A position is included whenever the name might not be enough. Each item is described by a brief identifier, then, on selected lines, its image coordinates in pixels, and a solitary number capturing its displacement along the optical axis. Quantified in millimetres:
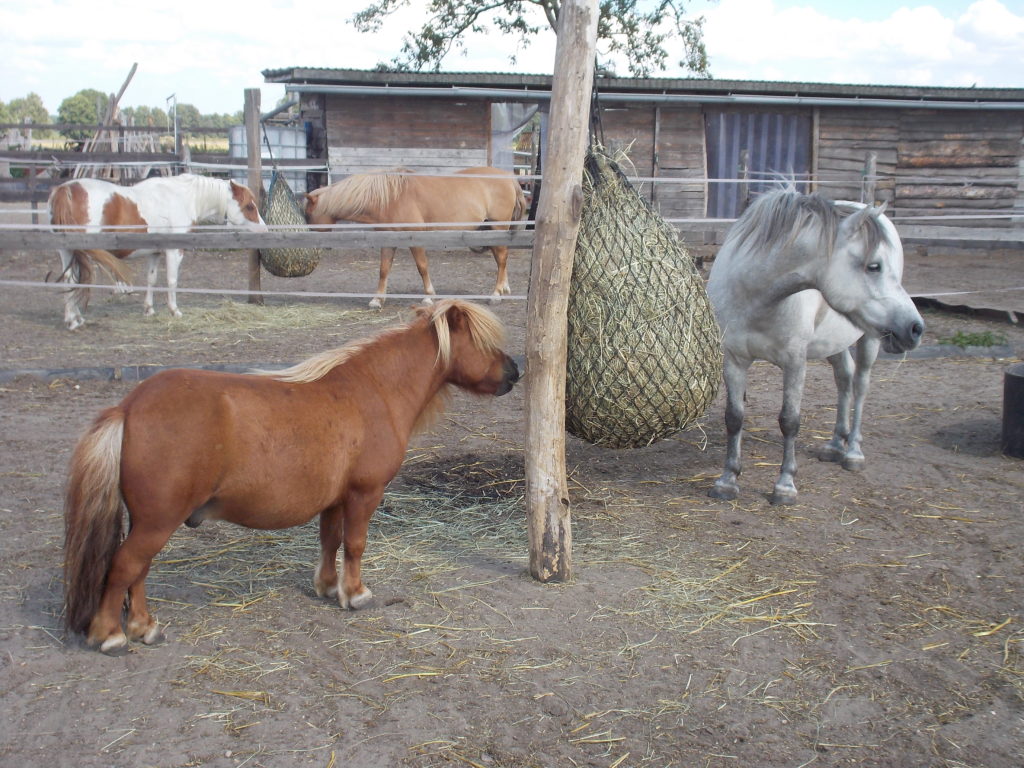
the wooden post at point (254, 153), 10039
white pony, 4168
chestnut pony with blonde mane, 2758
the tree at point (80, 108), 52441
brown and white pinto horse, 8609
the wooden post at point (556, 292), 3322
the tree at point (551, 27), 23859
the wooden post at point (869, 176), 9662
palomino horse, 10508
